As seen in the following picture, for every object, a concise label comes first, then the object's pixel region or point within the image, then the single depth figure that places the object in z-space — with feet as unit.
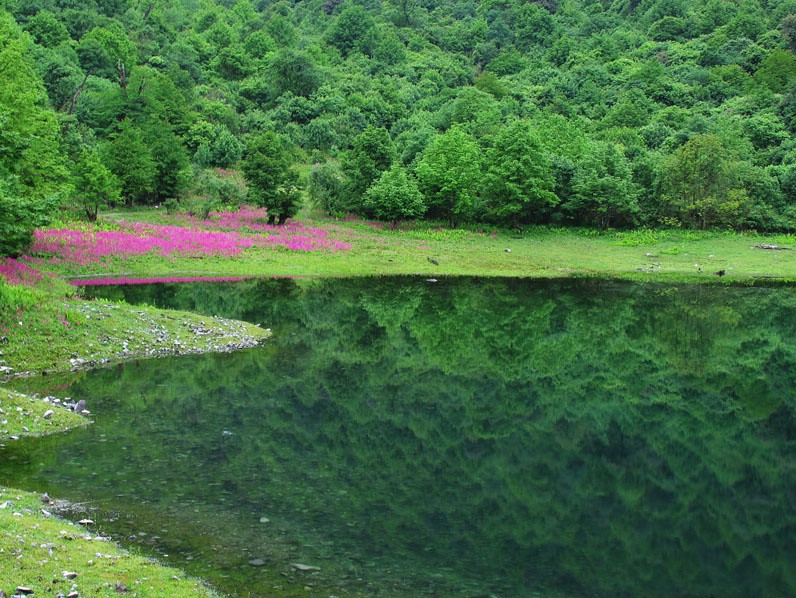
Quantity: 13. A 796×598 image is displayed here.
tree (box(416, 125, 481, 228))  240.12
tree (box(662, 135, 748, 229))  238.07
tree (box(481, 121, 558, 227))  237.66
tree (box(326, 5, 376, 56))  623.77
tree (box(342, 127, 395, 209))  246.88
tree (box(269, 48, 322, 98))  436.76
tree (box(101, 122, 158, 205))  216.13
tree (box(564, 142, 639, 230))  233.76
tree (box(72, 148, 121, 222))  178.71
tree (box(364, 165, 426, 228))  231.09
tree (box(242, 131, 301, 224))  213.46
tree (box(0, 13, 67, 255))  88.74
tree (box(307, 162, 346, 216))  247.91
